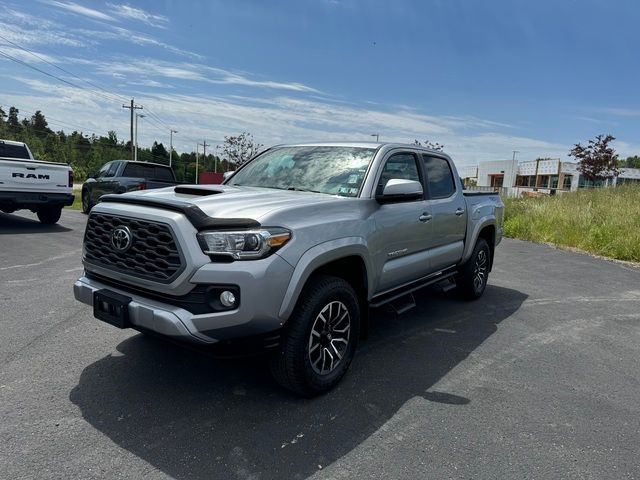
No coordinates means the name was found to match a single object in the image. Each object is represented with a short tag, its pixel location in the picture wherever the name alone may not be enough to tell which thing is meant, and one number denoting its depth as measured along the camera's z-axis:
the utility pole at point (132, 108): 55.29
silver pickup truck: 2.82
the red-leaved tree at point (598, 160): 32.22
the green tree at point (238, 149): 44.19
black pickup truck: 12.56
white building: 56.19
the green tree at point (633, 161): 96.07
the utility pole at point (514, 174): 68.88
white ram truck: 9.77
